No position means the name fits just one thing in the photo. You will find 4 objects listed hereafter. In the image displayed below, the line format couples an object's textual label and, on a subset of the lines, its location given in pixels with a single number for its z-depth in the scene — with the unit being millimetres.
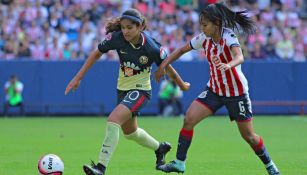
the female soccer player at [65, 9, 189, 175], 20484
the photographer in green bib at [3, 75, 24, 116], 52656
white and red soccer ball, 19422
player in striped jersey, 19969
